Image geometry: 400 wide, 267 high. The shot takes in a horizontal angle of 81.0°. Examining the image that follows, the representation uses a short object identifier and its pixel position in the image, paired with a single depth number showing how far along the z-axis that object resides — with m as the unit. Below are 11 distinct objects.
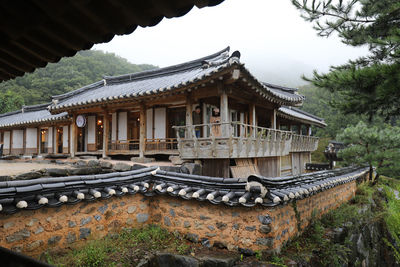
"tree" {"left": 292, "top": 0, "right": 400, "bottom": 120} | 4.87
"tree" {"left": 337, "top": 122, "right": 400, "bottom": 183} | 15.79
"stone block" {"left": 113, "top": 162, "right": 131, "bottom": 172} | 7.81
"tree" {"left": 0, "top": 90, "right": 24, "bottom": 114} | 31.50
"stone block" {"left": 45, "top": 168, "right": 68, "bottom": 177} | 6.11
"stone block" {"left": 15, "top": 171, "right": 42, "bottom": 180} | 5.46
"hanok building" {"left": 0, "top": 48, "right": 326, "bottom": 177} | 8.89
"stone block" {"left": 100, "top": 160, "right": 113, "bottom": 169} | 8.03
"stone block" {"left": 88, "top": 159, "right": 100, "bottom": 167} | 8.83
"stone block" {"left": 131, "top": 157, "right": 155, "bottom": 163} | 11.17
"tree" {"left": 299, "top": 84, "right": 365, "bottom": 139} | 34.53
